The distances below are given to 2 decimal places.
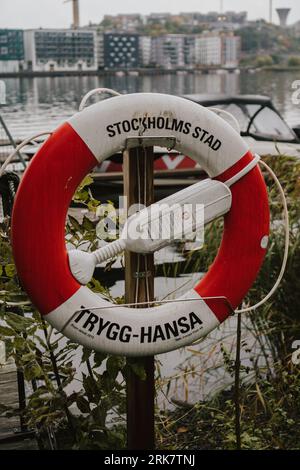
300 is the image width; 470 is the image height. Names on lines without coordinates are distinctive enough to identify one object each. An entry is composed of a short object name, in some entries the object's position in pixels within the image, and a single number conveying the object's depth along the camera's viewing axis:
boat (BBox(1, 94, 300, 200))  6.05
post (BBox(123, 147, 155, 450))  1.85
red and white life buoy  1.74
